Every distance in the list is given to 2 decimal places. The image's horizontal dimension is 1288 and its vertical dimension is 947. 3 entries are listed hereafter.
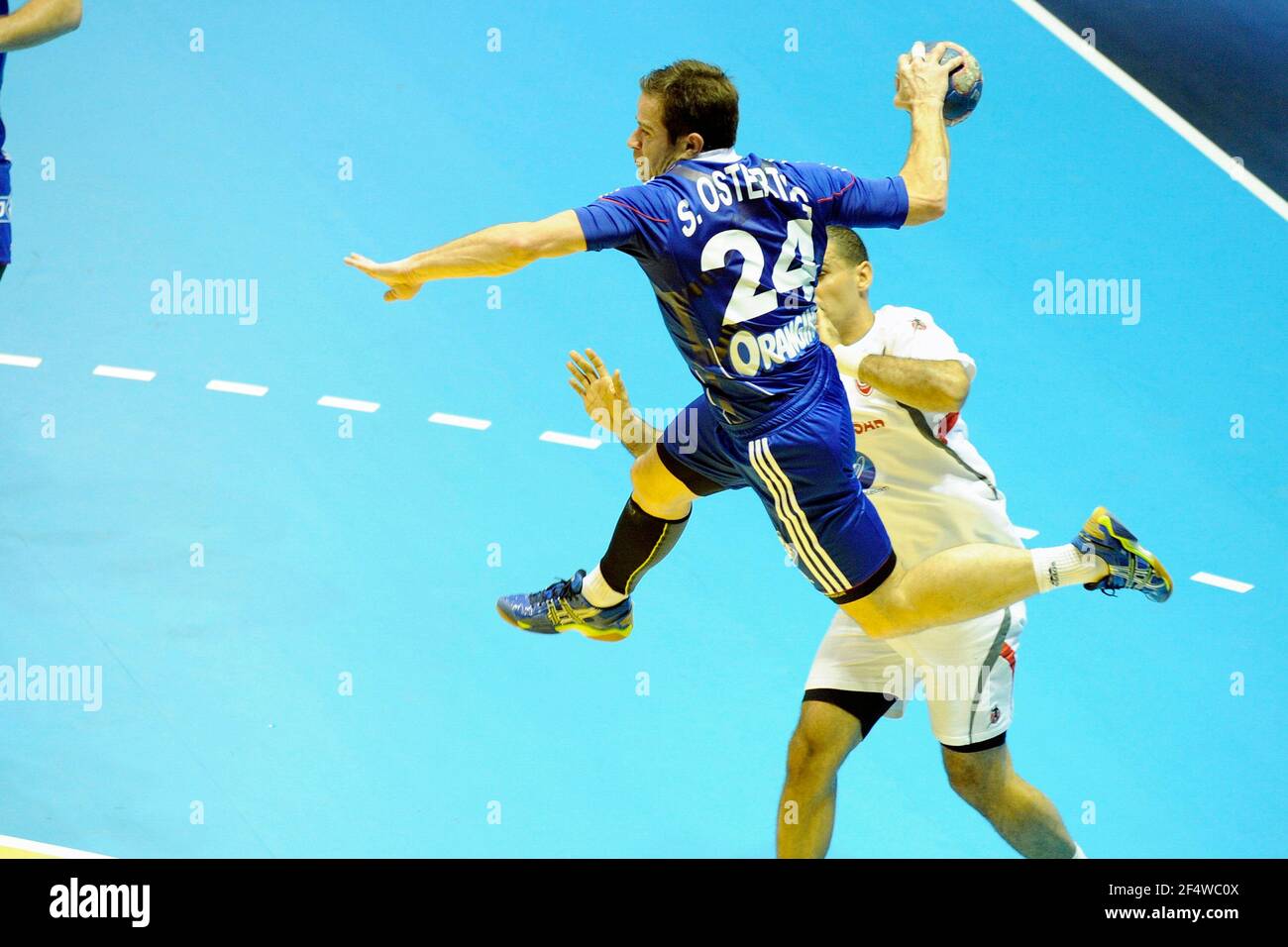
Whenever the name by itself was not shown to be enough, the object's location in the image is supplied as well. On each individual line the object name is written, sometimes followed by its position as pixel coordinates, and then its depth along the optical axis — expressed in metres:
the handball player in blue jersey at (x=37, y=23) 5.57
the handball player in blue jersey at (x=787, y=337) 5.76
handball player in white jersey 6.31
